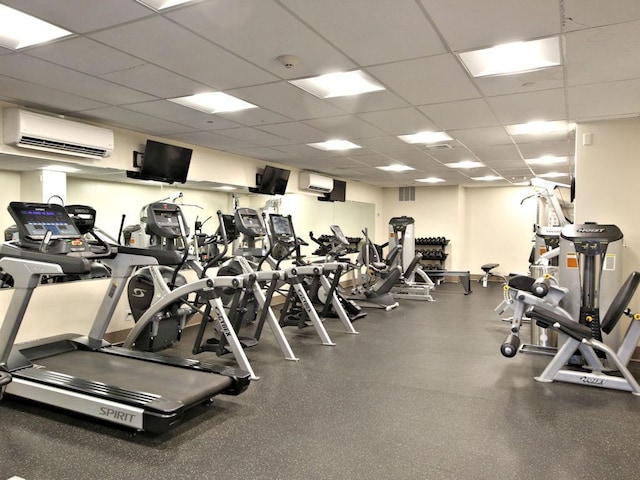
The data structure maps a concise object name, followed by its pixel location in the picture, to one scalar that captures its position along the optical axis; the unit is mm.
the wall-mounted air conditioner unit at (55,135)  4074
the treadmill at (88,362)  2811
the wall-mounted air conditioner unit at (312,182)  8438
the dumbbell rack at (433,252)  11367
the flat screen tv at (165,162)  5449
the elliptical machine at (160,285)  4445
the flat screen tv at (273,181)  7402
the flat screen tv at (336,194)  9492
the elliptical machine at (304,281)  5633
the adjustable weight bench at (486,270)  10484
